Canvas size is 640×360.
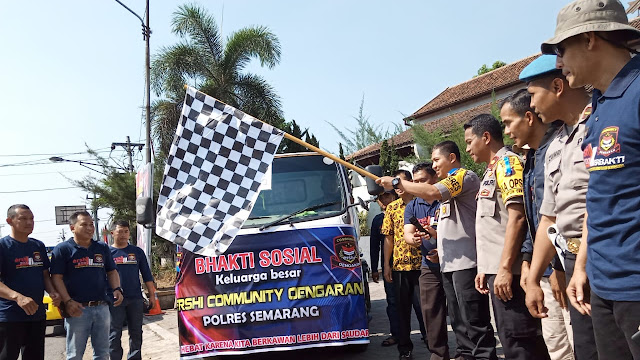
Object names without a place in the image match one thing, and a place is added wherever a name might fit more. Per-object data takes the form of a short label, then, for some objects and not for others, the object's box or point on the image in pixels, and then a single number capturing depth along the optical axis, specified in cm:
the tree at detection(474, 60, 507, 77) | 3597
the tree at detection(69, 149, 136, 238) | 2370
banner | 511
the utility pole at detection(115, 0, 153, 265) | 1742
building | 2134
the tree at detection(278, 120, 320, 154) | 2606
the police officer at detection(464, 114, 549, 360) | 302
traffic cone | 1124
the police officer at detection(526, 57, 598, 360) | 228
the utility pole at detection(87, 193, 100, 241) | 2568
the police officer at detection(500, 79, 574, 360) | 276
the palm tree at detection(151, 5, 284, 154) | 1855
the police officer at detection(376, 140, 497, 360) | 372
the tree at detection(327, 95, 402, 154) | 3012
